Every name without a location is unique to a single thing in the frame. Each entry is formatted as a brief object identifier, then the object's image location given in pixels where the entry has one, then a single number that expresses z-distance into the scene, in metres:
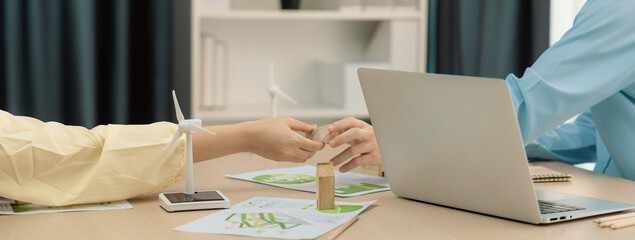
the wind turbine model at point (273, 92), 1.67
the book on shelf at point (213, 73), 2.45
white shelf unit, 2.55
